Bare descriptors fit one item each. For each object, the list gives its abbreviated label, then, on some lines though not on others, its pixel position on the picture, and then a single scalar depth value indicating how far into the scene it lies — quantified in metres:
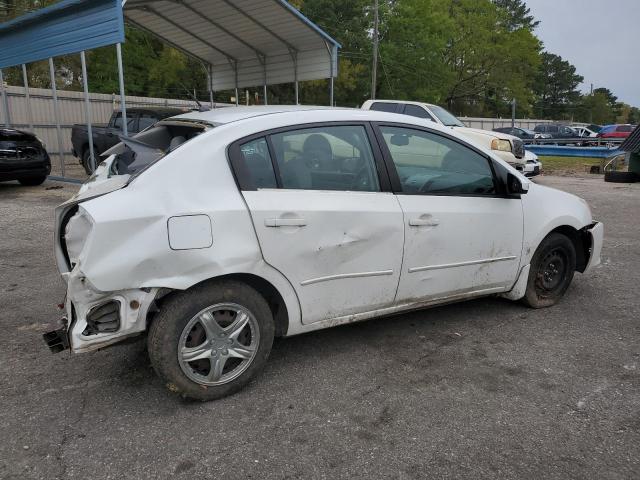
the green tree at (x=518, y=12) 75.31
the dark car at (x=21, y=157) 10.62
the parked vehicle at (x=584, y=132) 37.88
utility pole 29.59
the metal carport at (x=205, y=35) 9.95
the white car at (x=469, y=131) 11.07
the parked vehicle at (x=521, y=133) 30.53
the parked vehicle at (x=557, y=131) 38.09
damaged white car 2.66
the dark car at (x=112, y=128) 12.21
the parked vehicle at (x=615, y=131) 32.59
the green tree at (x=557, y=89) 92.62
